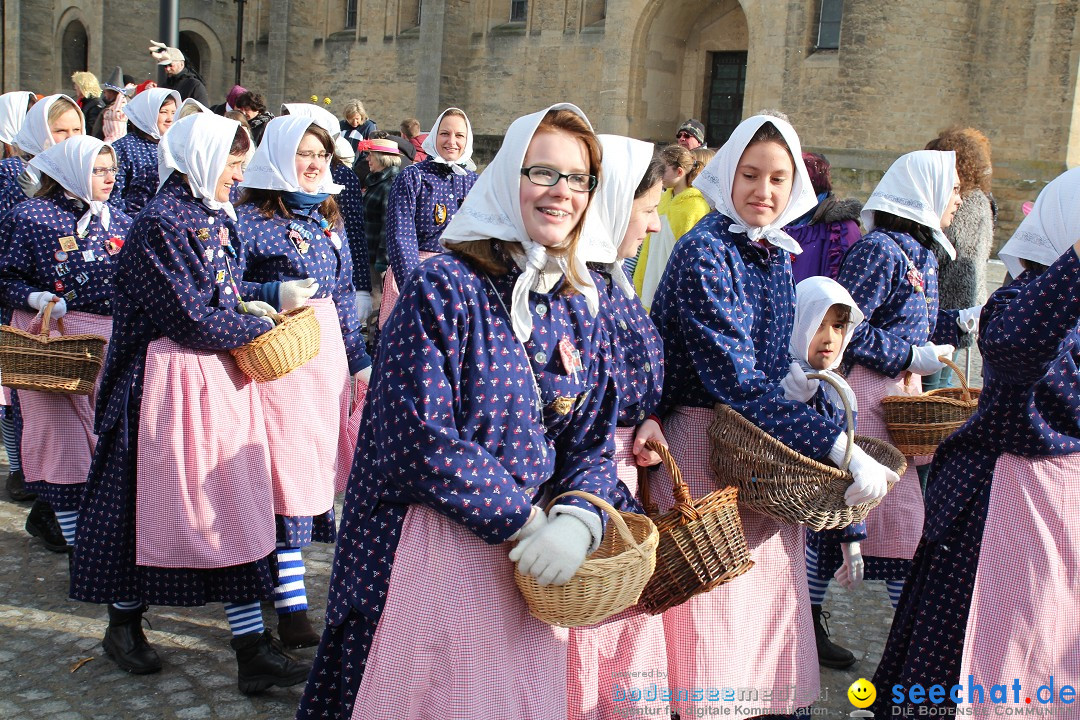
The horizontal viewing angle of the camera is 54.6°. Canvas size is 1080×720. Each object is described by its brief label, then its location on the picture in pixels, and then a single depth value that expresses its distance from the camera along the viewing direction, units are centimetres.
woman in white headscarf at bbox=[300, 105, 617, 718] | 225
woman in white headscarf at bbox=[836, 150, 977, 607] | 417
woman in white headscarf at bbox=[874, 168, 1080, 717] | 298
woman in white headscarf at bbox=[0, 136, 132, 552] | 493
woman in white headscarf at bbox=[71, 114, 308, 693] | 380
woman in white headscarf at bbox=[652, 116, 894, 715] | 303
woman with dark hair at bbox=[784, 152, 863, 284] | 593
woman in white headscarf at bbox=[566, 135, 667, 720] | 271
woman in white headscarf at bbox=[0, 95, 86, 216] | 655
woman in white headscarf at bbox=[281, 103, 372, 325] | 831
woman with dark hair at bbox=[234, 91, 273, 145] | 1048
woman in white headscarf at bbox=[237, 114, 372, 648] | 418
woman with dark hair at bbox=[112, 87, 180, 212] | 762
